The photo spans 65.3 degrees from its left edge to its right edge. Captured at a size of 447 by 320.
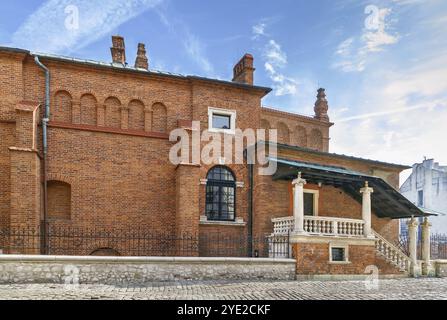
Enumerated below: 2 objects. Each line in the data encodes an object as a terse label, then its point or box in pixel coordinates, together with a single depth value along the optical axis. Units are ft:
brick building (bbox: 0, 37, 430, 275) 43.04
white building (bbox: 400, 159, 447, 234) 107.86
